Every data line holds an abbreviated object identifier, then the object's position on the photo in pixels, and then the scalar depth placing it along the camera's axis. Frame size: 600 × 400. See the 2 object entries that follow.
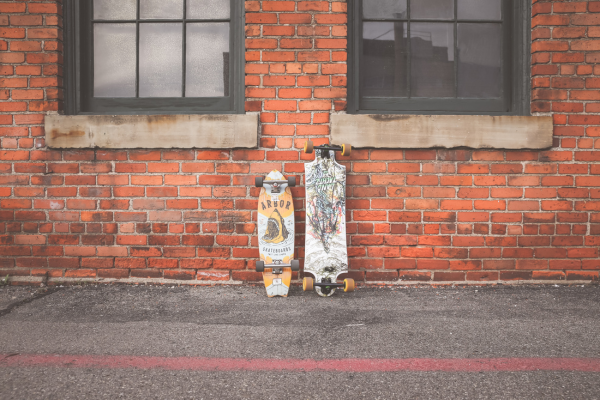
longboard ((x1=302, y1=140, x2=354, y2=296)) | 2.79
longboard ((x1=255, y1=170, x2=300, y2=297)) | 2.75
